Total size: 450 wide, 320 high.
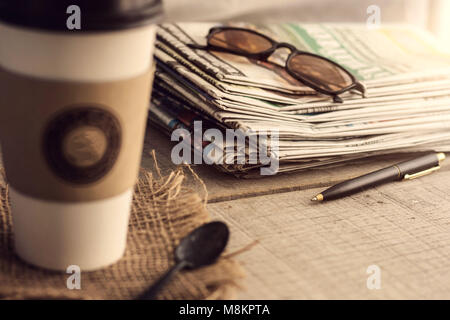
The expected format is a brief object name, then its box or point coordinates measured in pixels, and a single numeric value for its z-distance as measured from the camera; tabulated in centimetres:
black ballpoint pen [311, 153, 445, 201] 75
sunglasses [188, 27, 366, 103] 82
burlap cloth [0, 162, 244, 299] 62
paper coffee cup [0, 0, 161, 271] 57
